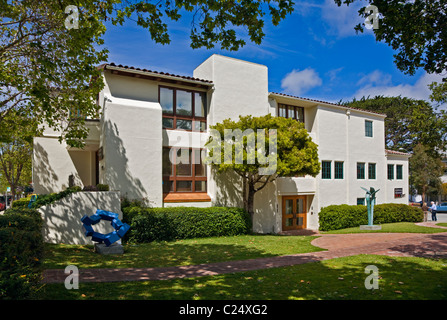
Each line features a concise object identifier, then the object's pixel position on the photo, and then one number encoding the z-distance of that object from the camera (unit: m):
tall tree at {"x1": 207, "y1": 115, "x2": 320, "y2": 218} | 15.29
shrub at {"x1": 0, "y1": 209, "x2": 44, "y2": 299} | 3.97
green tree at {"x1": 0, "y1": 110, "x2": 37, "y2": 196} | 27.39
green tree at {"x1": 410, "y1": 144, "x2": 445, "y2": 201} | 41.34
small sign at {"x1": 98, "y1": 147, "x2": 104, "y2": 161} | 15.06
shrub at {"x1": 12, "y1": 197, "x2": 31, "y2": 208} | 14.51
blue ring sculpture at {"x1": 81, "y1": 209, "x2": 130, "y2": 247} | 10.69
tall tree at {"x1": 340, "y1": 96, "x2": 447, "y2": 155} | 42.91
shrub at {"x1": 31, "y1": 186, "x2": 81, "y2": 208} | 11.75
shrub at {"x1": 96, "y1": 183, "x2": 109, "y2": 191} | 13.15
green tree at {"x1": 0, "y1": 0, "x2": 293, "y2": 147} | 7.52
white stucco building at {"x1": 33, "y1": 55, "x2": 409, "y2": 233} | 14.84
